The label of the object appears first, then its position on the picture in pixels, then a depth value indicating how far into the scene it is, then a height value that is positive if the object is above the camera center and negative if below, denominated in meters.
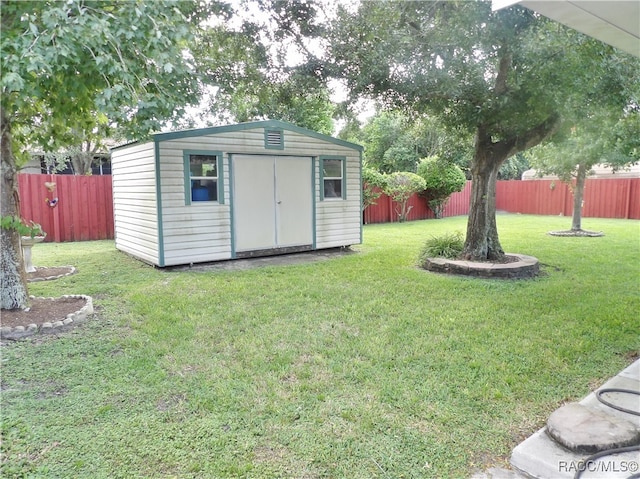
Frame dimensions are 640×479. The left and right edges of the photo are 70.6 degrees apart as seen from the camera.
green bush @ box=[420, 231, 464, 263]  7.50 -0.90
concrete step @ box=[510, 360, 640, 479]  2.13 -1.30
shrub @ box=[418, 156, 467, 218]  16.28 +0.38
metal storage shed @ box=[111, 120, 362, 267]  7.08 +0.02
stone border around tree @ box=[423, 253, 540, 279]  6.49 -1.08
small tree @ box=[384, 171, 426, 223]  15.49 +0.29
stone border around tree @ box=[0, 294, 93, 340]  3.94 -1.20
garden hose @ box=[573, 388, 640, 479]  2.09 -1.27
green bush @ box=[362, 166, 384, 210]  14.52 +0.30
